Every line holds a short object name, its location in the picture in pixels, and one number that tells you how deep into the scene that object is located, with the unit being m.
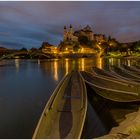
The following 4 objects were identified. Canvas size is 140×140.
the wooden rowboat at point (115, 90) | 8.10
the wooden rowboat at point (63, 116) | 4.71
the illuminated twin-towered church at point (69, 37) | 111.06
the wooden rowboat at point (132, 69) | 12.80
